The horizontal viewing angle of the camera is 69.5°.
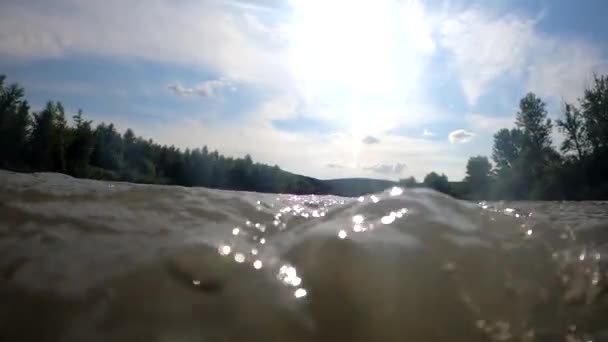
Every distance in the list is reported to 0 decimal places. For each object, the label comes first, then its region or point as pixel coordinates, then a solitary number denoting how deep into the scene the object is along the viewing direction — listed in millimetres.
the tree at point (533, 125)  32156
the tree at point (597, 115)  26859
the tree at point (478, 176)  30750
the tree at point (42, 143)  36156
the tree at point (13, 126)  33188
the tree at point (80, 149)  38375
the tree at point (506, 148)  34562
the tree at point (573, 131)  28203
